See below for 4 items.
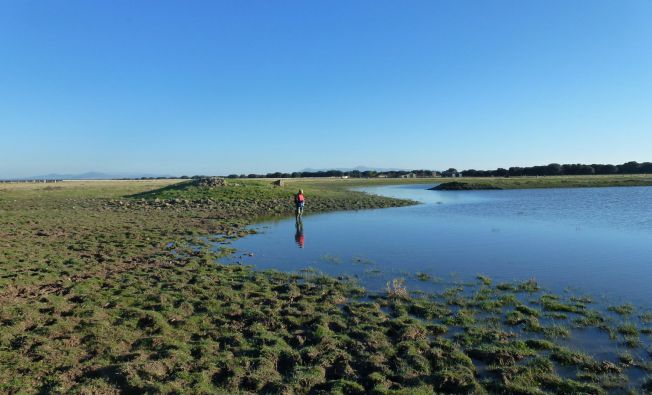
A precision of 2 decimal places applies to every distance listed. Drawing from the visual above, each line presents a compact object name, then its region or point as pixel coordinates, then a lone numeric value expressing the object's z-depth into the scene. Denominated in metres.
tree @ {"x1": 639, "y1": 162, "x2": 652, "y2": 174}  168.51
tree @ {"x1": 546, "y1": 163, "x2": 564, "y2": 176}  177.00
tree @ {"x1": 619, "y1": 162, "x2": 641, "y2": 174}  168.85
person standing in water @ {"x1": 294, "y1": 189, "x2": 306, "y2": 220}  40.58
